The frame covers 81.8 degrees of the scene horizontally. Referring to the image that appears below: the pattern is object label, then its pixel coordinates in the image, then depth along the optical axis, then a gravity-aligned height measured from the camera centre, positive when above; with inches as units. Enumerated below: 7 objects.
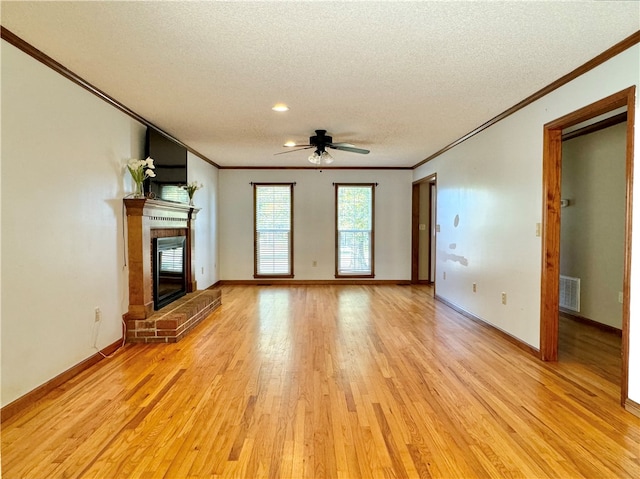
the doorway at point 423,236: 311.3 -3.8
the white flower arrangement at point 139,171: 153.5 +25.9
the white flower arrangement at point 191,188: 214.4 +26.3
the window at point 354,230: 308.3 +1.6
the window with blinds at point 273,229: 306.7 +2.7
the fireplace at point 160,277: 153.2 -21.3
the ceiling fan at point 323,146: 181.8 +42.5
